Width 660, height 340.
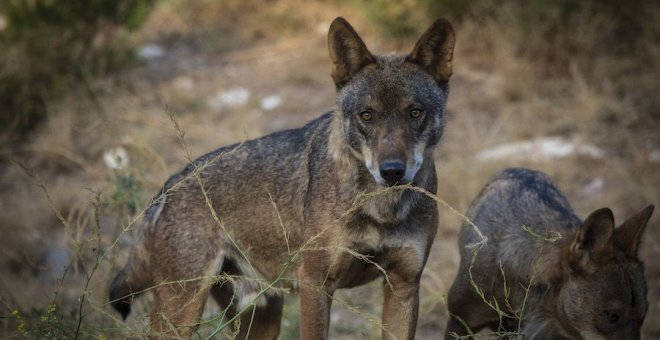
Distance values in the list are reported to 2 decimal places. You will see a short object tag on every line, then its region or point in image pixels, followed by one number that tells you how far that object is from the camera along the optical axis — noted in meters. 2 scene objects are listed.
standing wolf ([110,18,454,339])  9.90
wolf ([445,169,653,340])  10.47
